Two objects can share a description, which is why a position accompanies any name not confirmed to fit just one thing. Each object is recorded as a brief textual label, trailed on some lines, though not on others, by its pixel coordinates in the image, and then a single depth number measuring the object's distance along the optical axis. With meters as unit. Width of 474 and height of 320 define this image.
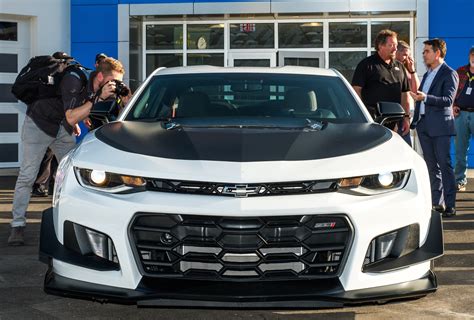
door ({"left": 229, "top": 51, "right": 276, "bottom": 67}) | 15.29
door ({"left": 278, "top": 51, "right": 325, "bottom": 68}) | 15.18
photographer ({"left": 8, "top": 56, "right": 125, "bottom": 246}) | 6.45
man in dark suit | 7.93
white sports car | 3.51
